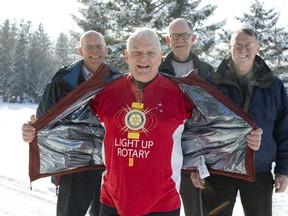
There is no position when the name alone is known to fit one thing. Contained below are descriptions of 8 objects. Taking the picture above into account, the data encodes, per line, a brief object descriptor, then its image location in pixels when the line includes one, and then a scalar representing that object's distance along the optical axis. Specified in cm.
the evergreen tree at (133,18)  1598
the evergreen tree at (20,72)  5462
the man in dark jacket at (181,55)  406
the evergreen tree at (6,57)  5422
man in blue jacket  313
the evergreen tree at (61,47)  6794
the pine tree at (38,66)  5591
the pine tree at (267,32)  2132
